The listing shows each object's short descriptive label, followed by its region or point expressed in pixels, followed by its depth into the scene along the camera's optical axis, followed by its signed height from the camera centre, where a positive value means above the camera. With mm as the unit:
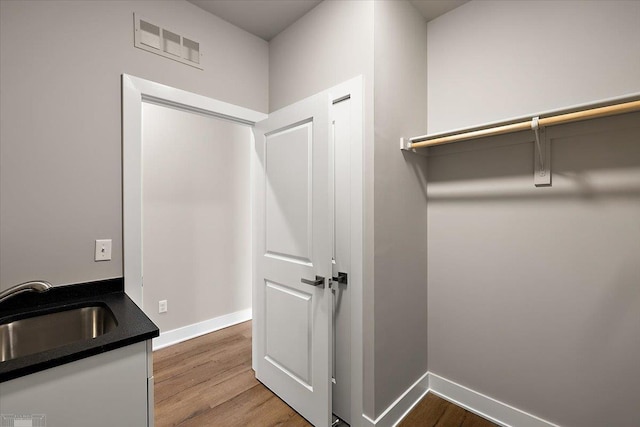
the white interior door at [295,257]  1599 -270
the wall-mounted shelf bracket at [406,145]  1767 +430
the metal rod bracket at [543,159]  1538 +290
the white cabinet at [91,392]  823 -555
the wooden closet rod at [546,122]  1193 +434
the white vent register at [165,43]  1624 +1033
